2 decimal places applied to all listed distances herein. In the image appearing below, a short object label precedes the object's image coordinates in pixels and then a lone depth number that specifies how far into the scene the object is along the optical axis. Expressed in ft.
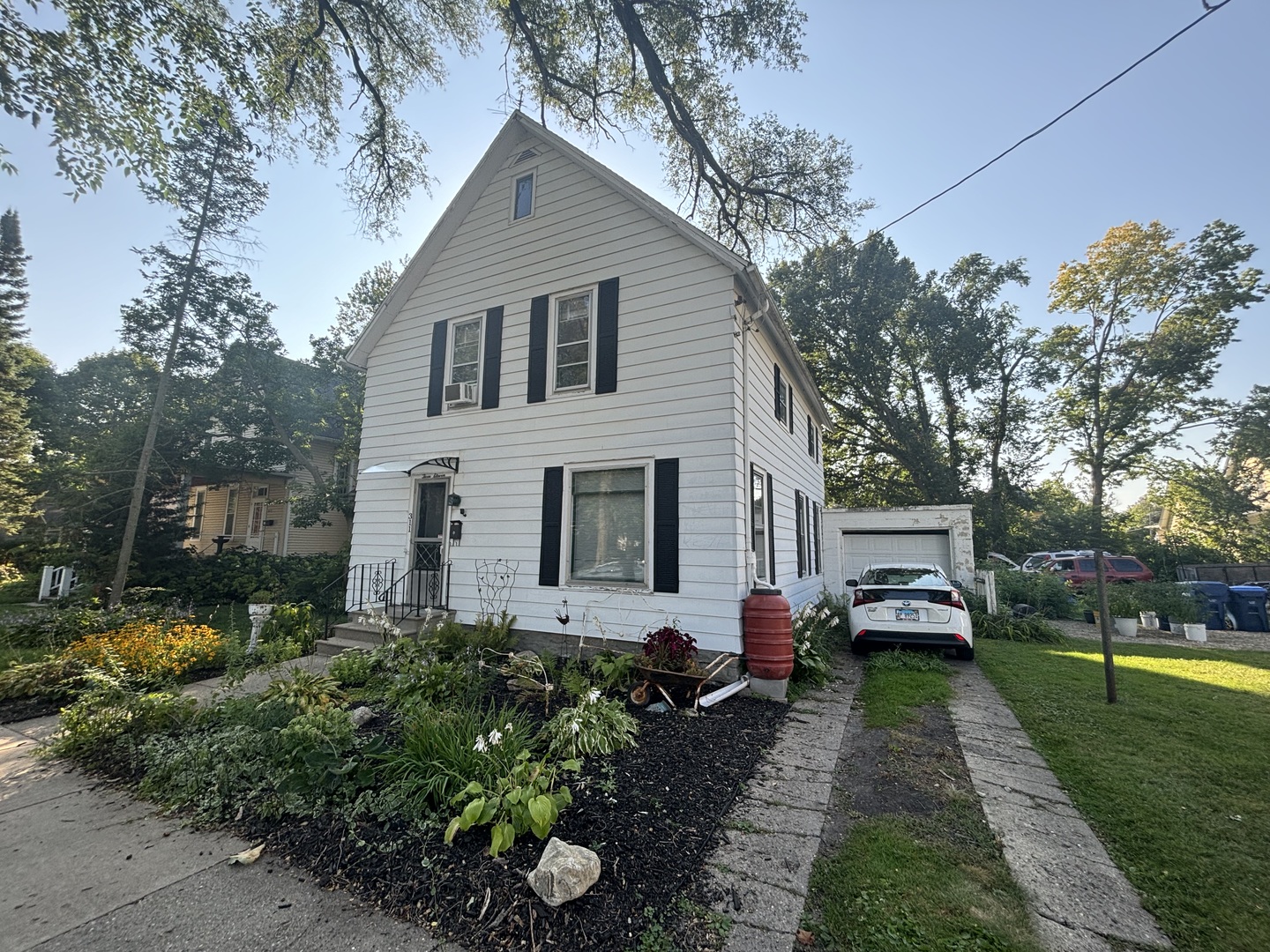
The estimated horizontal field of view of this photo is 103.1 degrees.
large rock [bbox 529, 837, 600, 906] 7.45
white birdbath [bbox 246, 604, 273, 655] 24.21
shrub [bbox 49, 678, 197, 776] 13.38
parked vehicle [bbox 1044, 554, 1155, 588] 59.06
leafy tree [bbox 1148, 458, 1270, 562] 64.80
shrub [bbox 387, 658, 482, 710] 15.43
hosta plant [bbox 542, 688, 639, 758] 12.44
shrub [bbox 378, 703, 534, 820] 10.25
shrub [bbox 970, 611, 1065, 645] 31.17
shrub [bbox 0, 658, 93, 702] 17.79
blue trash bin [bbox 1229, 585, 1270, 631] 34.53
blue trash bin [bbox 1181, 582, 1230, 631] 35.60
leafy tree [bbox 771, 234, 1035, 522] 70.44
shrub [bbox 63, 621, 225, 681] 17.56
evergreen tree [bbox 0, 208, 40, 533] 49.80
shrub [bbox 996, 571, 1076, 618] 39.63
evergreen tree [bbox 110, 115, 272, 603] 38.60
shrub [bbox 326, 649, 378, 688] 18.45
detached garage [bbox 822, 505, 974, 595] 39.63
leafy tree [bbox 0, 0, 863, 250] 18.06
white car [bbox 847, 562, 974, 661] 23.61
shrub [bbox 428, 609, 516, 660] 20.79
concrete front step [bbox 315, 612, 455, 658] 23.77
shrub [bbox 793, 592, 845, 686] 20.90
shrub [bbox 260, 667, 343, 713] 13.10
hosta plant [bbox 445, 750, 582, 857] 8.46
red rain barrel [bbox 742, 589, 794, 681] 18.29
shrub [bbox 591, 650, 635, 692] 17.69
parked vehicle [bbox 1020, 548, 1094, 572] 62.69
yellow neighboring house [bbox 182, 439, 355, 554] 60.08
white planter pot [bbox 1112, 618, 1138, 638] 33.58
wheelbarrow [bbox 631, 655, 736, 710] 16.80
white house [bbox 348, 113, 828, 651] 20.20
